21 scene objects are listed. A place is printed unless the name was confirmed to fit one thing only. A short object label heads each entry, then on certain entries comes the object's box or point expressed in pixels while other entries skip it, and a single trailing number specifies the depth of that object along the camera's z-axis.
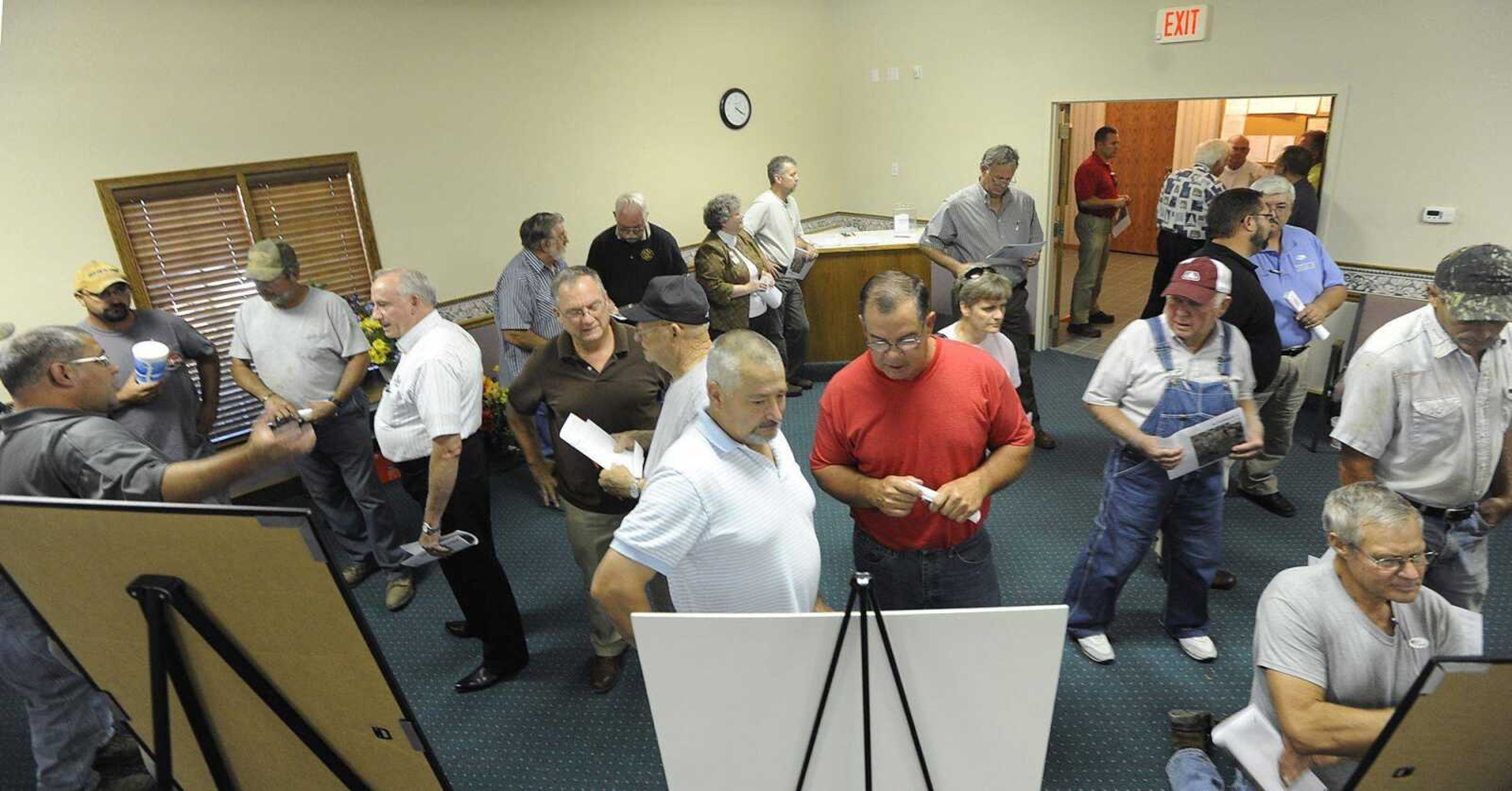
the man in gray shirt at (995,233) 4.49
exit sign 4.68
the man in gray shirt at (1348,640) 1.67
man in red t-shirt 1.98
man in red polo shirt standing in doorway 6.52
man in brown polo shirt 2.51
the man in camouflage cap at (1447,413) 2.09
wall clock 6.35
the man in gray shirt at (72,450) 1.89
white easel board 1.15
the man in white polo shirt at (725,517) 1.66
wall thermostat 4.14
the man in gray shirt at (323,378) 3.45
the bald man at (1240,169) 5.59
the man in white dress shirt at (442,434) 2.55
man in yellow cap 3.21
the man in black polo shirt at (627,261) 4.89
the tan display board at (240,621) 1.15
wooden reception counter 6.01
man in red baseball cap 2.47
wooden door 8.42
